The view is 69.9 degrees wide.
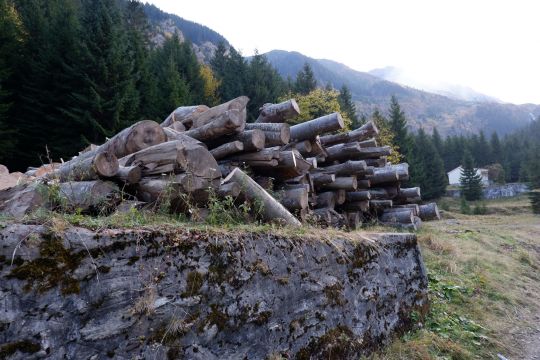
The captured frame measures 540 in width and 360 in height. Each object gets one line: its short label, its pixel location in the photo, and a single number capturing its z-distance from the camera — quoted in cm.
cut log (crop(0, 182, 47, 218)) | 439
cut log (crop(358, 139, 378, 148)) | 1134
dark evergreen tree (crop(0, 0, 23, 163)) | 1811
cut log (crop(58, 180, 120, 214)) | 440
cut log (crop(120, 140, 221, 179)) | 491
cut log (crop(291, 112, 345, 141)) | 812
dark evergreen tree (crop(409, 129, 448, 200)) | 4503
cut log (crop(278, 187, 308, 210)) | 646
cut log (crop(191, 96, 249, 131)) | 671
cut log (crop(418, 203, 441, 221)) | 1175
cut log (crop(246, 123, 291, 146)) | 698
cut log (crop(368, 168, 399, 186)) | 1055
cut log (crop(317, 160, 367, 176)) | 930
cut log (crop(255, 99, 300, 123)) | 809
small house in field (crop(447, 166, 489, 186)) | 7799
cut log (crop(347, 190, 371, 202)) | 969
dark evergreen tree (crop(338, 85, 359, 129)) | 4081
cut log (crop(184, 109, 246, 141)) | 627
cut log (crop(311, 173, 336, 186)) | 878
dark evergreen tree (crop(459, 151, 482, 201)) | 5329
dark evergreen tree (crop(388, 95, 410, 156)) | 4366
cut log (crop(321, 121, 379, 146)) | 1048
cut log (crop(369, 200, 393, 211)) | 1077
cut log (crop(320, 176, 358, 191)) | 904
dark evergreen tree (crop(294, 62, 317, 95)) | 4419
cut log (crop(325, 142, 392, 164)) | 982
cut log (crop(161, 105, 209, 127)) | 766
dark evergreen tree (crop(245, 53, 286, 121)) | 3750
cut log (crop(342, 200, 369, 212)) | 990
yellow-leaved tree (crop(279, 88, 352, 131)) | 3266
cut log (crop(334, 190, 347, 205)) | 915
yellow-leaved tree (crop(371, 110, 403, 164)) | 3259
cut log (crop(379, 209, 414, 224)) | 1053
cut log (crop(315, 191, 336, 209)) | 889
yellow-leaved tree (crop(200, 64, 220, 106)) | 3562
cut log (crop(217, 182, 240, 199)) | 501
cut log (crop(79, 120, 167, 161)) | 582
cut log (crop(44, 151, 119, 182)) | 473
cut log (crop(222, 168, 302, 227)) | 515
